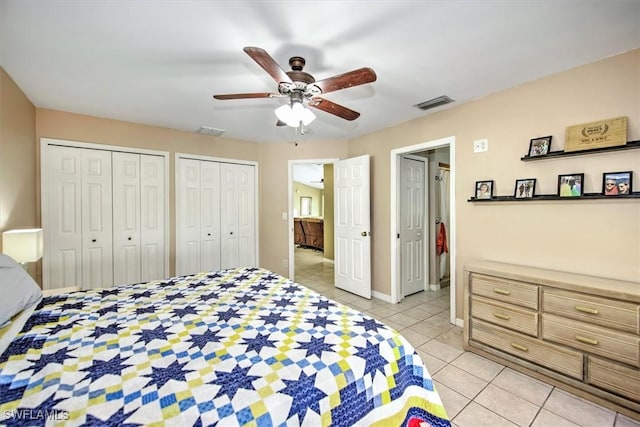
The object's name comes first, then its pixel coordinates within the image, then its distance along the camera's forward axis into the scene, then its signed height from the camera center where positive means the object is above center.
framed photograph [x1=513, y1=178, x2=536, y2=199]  2.37 +0.18
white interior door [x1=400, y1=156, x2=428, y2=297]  3.88 -0.24
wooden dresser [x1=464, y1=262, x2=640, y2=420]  1.67 -0.87
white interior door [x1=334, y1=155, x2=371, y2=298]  3.85 -0.24
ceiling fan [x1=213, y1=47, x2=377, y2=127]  1.58 +0.81
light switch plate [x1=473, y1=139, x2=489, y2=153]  2.71 +0.65
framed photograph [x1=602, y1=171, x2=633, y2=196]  1.90 +0.18
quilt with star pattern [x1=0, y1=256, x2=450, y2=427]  0.87 -0.62
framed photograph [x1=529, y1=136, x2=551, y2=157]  2.28 +0.54
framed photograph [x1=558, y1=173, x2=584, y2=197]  2.09 +0.19
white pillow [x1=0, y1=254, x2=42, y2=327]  1.43 -0.46
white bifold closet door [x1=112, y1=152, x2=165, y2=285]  3.39 -0.09
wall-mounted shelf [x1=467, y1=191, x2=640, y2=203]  1.87 +0.09
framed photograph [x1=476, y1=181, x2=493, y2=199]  2.66 +0.19
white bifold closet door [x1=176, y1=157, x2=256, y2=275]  3.86 -0.08
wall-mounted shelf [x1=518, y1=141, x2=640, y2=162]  1.87 +0.44
